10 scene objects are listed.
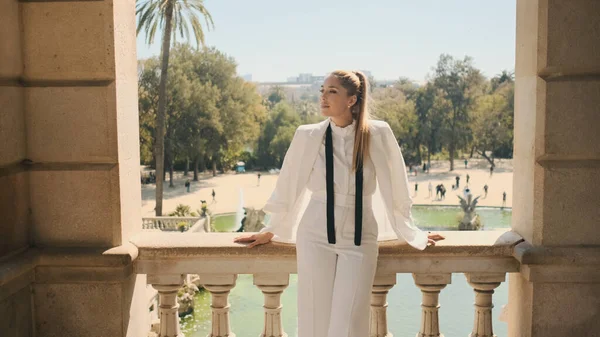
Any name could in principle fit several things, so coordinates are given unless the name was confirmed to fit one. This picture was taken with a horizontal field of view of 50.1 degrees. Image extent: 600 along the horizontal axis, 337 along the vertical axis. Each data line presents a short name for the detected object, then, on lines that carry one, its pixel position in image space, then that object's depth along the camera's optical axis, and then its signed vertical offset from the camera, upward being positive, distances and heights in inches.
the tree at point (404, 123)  2141.1 +20.9
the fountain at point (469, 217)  1264.8 -176.5
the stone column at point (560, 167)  129.9 -8.1
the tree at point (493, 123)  2198.6 +18.9
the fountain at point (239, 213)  1398.6 -193.3
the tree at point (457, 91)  2244.1 +132.1
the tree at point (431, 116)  2235.5 +46.1
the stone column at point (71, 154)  132.2 -4.8
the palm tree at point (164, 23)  1200.2 +205.5
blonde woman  123.6 -15.7
